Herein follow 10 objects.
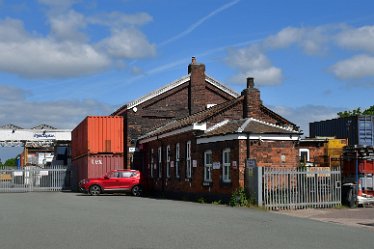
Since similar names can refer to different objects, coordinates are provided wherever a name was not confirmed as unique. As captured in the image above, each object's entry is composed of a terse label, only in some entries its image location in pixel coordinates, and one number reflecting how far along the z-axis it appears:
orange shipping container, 40.47
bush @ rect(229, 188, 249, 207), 23.34
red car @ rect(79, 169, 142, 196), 34.72
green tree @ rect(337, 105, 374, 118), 72.99
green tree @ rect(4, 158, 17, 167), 143.15
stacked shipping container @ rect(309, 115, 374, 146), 37.06
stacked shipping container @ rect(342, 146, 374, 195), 23.98
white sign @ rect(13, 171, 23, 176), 44.39
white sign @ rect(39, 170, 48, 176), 45.88
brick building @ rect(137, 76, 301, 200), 25.09
